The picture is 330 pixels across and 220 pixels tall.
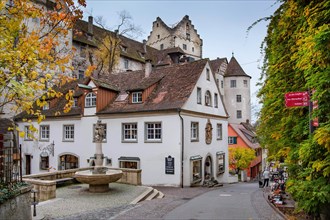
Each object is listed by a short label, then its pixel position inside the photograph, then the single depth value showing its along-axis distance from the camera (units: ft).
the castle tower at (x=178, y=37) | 186.70
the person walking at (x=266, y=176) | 78.97
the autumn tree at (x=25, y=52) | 17.79
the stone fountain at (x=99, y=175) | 49.83
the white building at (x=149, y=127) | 72.59
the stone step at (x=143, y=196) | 45.77
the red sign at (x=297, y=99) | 23.58
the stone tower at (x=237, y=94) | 177.99
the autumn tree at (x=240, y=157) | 121.80
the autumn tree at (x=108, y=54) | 131.85
